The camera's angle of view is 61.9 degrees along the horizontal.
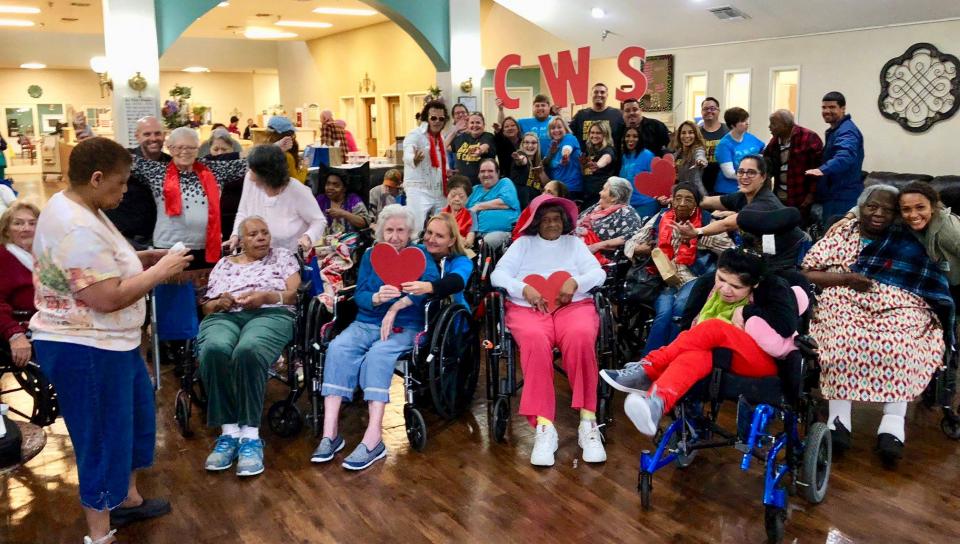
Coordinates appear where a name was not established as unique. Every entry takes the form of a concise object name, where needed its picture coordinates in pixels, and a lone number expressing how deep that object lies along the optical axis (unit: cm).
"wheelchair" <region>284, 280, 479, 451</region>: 330
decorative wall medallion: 686
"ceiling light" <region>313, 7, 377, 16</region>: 1168
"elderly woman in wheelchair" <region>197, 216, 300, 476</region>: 314
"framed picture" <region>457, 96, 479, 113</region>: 898
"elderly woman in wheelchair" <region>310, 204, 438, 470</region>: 322
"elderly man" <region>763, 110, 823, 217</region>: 510
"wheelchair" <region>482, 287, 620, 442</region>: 336
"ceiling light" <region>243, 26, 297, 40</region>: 1420
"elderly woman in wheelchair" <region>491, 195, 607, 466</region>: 321
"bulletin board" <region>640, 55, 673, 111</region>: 955
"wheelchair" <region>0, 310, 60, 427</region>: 330
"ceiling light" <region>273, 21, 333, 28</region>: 1313
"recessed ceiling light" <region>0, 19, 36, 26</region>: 1322
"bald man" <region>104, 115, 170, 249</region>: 381
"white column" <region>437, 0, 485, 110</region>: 891
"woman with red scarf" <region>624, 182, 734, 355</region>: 375
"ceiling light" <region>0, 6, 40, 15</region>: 1135
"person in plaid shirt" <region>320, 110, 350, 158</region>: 1046
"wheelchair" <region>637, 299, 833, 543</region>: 257
